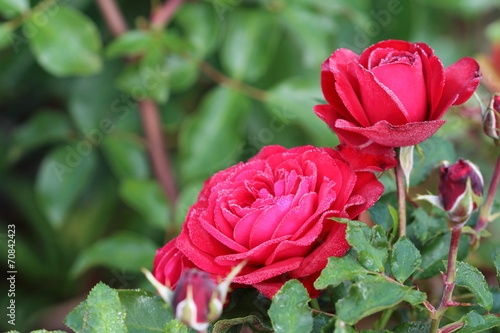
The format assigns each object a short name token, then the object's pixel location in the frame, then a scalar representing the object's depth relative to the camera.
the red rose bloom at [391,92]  0.80
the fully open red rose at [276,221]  0.80
